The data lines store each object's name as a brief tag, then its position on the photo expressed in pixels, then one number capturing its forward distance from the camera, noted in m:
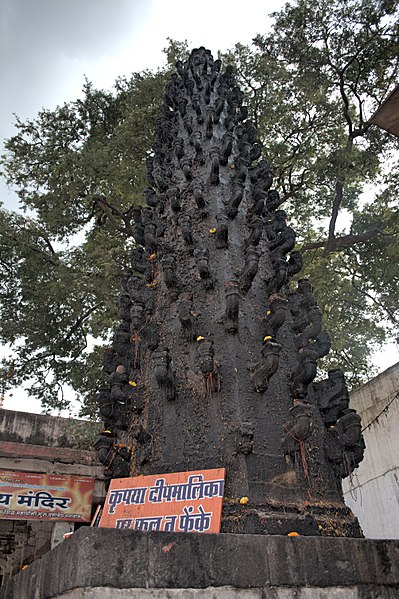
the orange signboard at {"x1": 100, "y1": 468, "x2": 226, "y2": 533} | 3.53
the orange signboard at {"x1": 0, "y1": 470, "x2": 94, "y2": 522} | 10.16
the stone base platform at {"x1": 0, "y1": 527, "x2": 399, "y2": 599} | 2.44
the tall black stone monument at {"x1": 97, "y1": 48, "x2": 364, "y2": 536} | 3.92
